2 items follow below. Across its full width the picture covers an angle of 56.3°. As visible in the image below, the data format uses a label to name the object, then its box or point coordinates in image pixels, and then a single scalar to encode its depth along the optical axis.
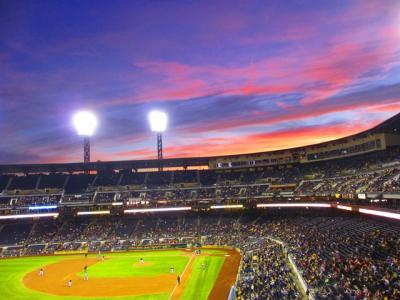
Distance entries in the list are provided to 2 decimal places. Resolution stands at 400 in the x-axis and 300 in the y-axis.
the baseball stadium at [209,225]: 31.31
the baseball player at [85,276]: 44.17
